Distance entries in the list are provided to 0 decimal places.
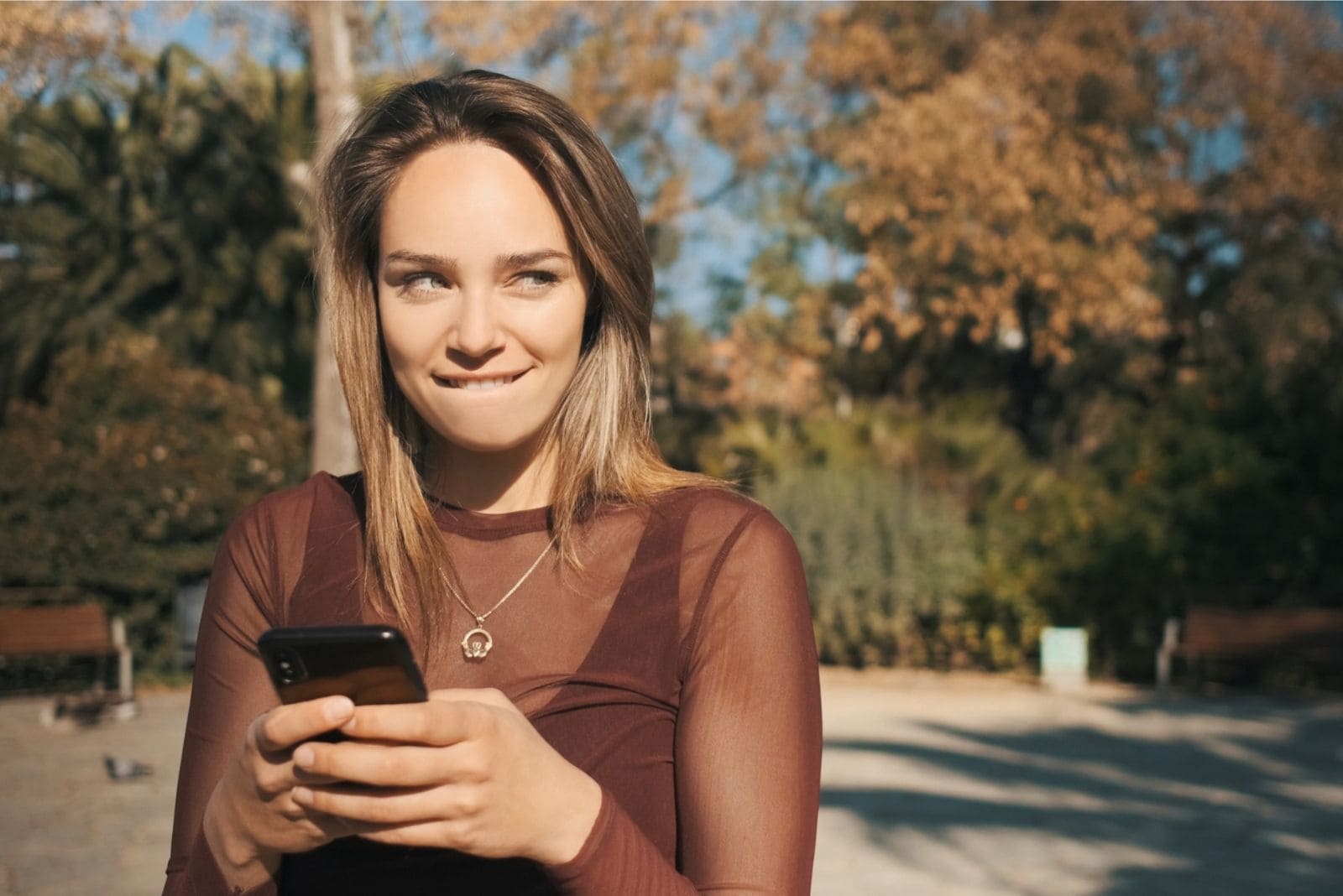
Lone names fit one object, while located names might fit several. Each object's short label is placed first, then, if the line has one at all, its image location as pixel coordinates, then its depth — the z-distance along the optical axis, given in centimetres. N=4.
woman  146
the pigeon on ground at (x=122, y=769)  869
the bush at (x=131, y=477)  1346
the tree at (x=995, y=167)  1833
